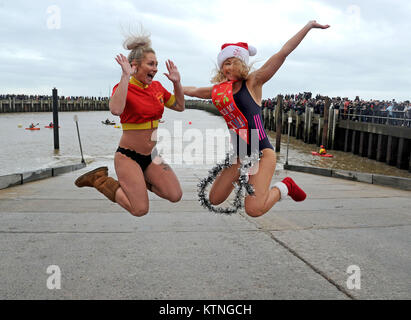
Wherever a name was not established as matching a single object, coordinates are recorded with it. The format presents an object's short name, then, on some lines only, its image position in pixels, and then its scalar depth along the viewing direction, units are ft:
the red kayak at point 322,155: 84.52
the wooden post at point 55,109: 59.00
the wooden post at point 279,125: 59.93
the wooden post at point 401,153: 73.24
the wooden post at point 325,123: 86.56
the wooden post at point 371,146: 84.64
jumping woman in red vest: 8.57
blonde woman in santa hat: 9.06
